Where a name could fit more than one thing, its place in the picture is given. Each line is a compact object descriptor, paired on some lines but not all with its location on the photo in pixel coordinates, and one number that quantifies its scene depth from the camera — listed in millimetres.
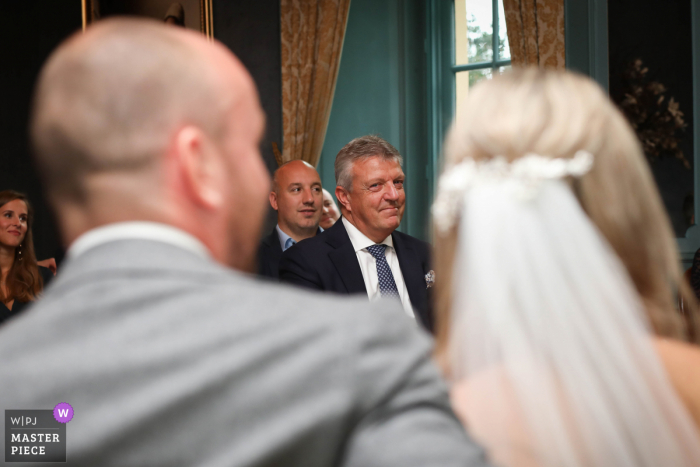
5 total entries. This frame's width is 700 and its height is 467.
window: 5707
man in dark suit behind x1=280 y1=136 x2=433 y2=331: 3322
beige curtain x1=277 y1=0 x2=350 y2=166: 5930
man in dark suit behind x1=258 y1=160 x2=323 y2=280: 4902
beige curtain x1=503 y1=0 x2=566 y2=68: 4969
